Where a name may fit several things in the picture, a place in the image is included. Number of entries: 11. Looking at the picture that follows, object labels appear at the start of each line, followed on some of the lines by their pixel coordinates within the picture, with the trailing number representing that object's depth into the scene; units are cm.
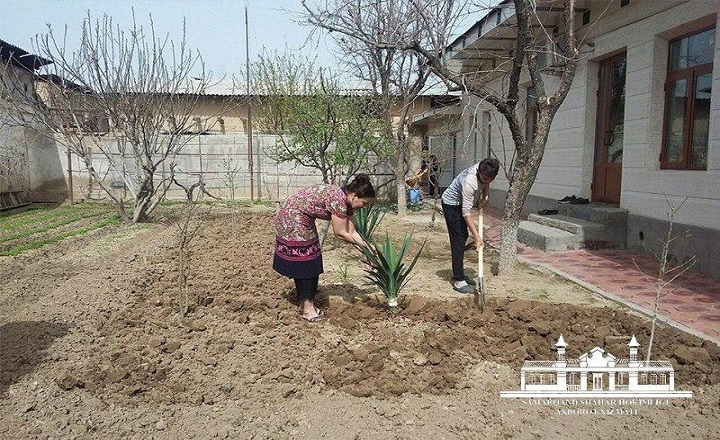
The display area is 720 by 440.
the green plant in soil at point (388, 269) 427
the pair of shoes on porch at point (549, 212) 859
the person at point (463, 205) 475
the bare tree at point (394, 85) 982
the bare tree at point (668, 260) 551
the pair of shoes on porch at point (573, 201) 830
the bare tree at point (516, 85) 520
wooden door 777
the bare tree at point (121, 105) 971
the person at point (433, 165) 1122
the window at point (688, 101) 602
